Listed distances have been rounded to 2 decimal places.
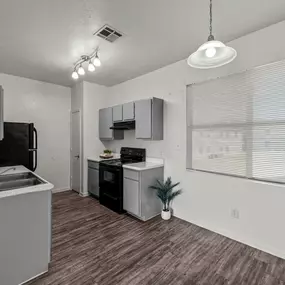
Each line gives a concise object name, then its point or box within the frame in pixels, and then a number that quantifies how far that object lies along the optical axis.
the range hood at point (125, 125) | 3.84
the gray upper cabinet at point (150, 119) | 3.29
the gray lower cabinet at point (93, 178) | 4.08
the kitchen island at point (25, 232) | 1.62
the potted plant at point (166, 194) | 3.16
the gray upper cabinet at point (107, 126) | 4.27
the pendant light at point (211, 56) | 1.43
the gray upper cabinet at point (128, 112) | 3.65
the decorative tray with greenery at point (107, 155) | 4.32
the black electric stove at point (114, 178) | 3.36
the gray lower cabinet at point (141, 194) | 3.05
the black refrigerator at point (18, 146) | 3.26
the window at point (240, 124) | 2.18
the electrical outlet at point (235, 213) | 2.49
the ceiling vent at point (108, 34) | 2.26
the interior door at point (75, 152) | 4.55
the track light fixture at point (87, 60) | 2.60
